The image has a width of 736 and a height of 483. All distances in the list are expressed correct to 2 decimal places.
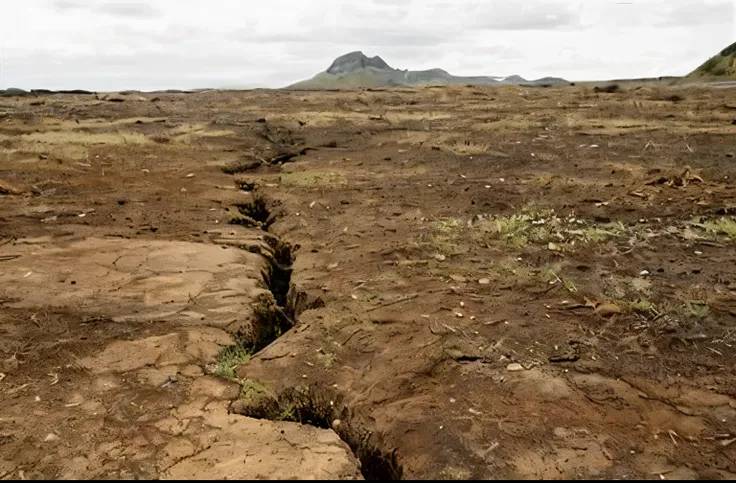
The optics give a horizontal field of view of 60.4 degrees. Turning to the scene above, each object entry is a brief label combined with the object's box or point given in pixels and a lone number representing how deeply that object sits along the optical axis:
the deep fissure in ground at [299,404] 2.74
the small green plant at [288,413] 3.04
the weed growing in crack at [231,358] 3.29
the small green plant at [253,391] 3.09
